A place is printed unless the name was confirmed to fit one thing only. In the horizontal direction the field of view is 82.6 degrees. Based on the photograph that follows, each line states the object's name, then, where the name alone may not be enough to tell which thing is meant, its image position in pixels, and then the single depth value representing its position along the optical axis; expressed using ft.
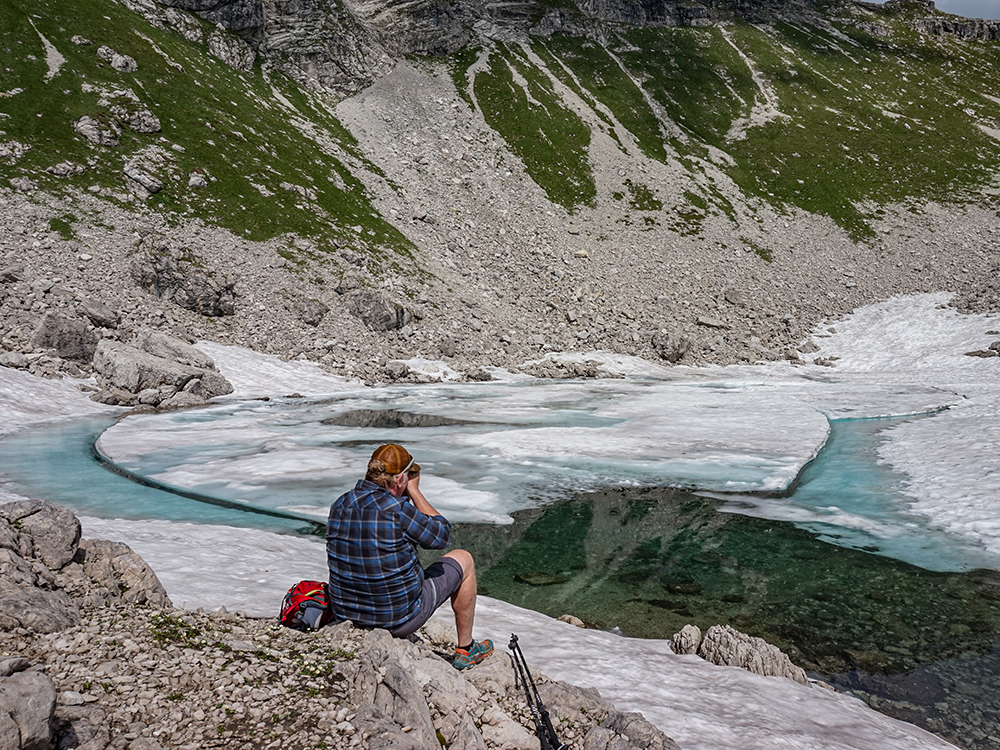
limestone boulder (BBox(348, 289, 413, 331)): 129.80
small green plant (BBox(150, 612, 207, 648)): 16.69
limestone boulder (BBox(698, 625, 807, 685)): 22.31
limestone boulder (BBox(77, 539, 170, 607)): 19.72
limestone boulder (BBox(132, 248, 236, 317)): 117.08
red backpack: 19.51
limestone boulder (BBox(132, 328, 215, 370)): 96.94
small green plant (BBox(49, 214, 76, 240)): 118.21
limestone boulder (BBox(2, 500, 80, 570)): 19.47
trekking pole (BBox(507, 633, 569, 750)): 15.22
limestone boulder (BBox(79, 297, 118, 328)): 98.32
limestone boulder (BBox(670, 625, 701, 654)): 23.99
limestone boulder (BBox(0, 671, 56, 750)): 10.31
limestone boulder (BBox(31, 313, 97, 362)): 89.30
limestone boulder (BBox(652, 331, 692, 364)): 146.92
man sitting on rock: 17.89
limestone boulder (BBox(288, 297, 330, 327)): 125.39
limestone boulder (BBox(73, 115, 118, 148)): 150.10
